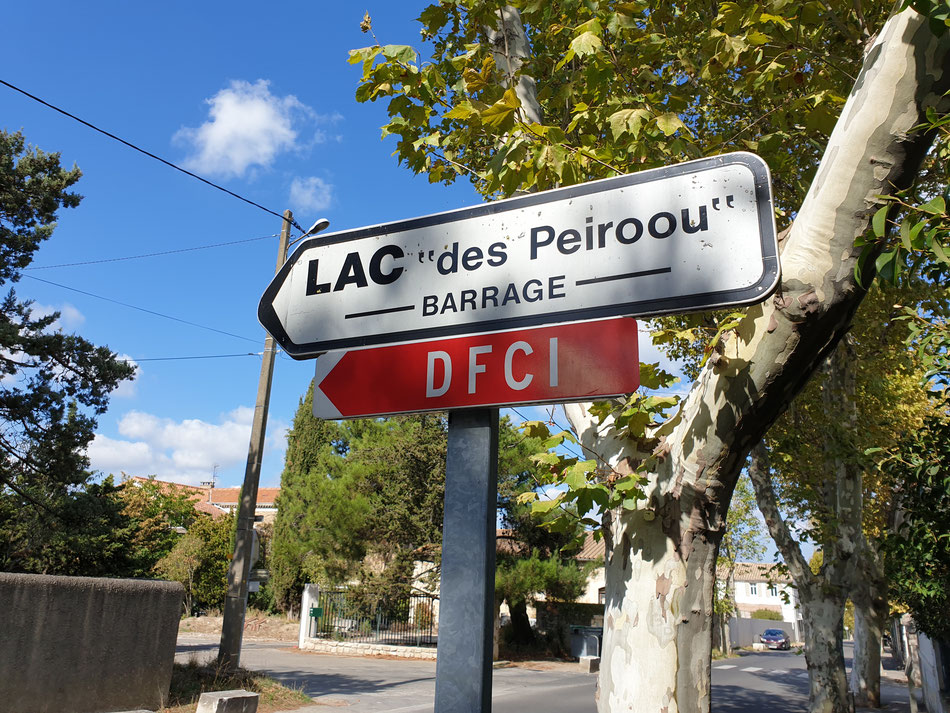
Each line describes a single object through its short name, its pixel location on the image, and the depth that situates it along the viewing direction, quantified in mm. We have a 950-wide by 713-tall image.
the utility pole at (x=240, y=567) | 11211
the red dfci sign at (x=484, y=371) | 1713
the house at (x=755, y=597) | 75250
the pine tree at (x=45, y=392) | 12727
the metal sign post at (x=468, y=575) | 1549
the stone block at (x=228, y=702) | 8855
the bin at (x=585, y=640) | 25531
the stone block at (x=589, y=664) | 22109
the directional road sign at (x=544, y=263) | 1722
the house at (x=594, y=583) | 36600
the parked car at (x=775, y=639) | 48656
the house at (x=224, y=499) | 59503
